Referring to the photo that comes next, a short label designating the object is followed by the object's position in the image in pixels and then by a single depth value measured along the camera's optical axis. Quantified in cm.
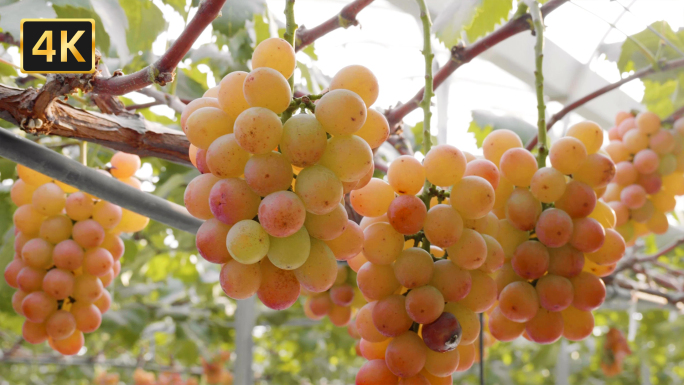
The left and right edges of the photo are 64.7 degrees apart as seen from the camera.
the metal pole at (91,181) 56
